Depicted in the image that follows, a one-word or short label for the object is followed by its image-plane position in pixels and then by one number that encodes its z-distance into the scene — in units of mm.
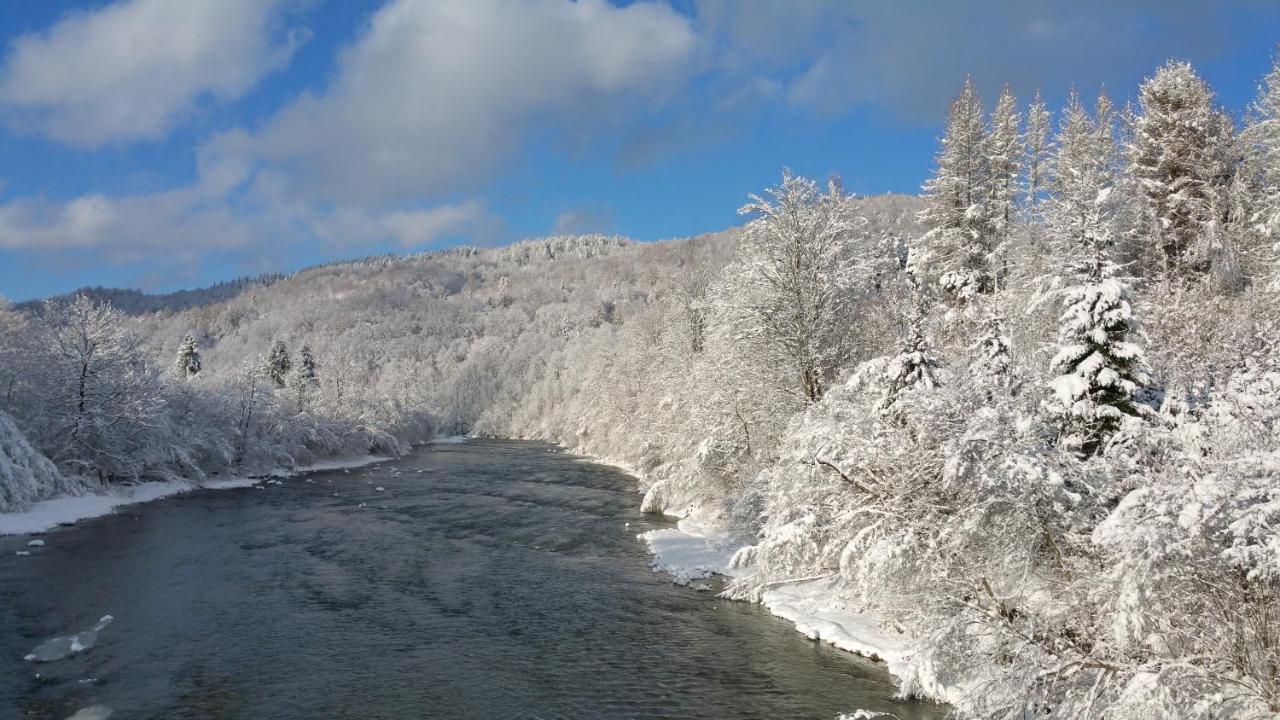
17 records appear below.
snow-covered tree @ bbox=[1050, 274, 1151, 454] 17625
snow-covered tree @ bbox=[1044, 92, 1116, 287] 18672
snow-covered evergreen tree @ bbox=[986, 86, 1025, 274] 44219
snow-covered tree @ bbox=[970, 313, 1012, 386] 20881
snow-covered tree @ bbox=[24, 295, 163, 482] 48469
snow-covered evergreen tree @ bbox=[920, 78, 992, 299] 43969
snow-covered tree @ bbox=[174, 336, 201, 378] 97875
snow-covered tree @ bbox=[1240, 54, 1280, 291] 32312
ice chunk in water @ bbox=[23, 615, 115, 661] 19188
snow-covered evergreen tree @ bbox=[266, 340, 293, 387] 99875
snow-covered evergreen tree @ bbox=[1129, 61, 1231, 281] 38531
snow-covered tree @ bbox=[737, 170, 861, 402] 30000
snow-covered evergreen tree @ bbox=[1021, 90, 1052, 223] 57250
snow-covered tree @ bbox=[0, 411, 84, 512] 38156
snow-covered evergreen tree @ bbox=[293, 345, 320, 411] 86188
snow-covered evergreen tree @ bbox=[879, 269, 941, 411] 21016
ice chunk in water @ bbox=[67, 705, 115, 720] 15781
